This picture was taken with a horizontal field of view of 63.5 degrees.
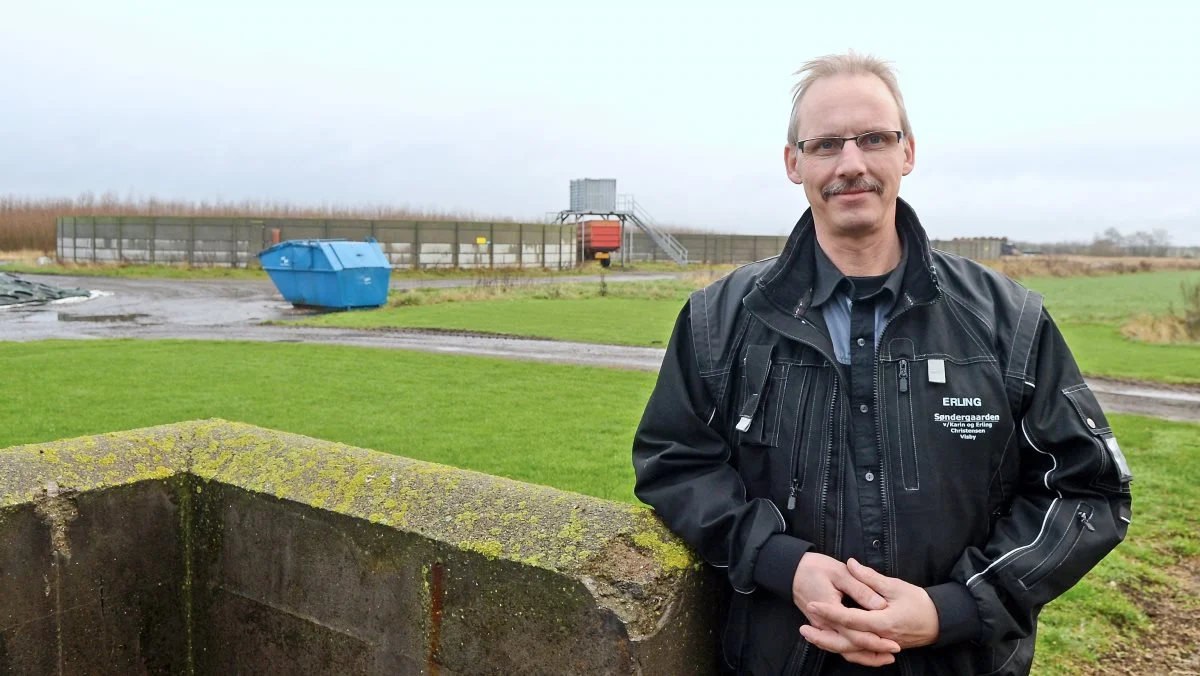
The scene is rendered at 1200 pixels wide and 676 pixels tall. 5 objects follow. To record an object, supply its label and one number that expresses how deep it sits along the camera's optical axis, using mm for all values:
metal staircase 57094
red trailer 52188
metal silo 57219
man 2010
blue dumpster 24641
